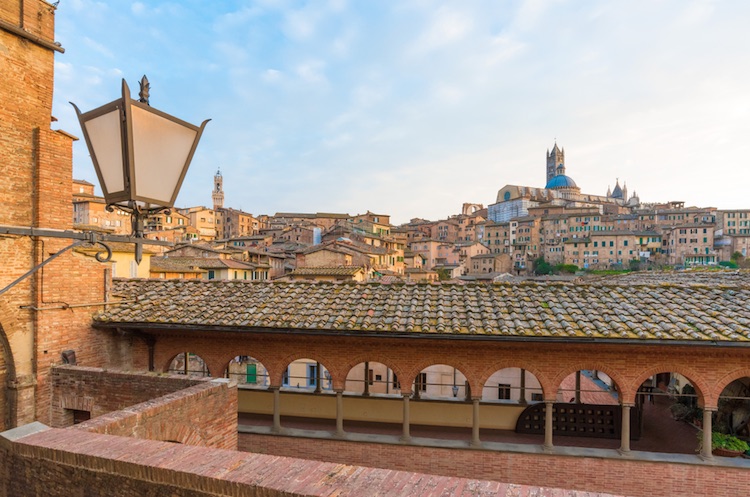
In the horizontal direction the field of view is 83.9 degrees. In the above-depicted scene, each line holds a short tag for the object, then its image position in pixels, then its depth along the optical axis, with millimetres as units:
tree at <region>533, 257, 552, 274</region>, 84812
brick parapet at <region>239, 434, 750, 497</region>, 8391
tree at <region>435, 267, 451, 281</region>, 65375
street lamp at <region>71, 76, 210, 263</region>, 3055
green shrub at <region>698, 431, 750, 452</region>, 8781
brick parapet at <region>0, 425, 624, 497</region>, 2932
